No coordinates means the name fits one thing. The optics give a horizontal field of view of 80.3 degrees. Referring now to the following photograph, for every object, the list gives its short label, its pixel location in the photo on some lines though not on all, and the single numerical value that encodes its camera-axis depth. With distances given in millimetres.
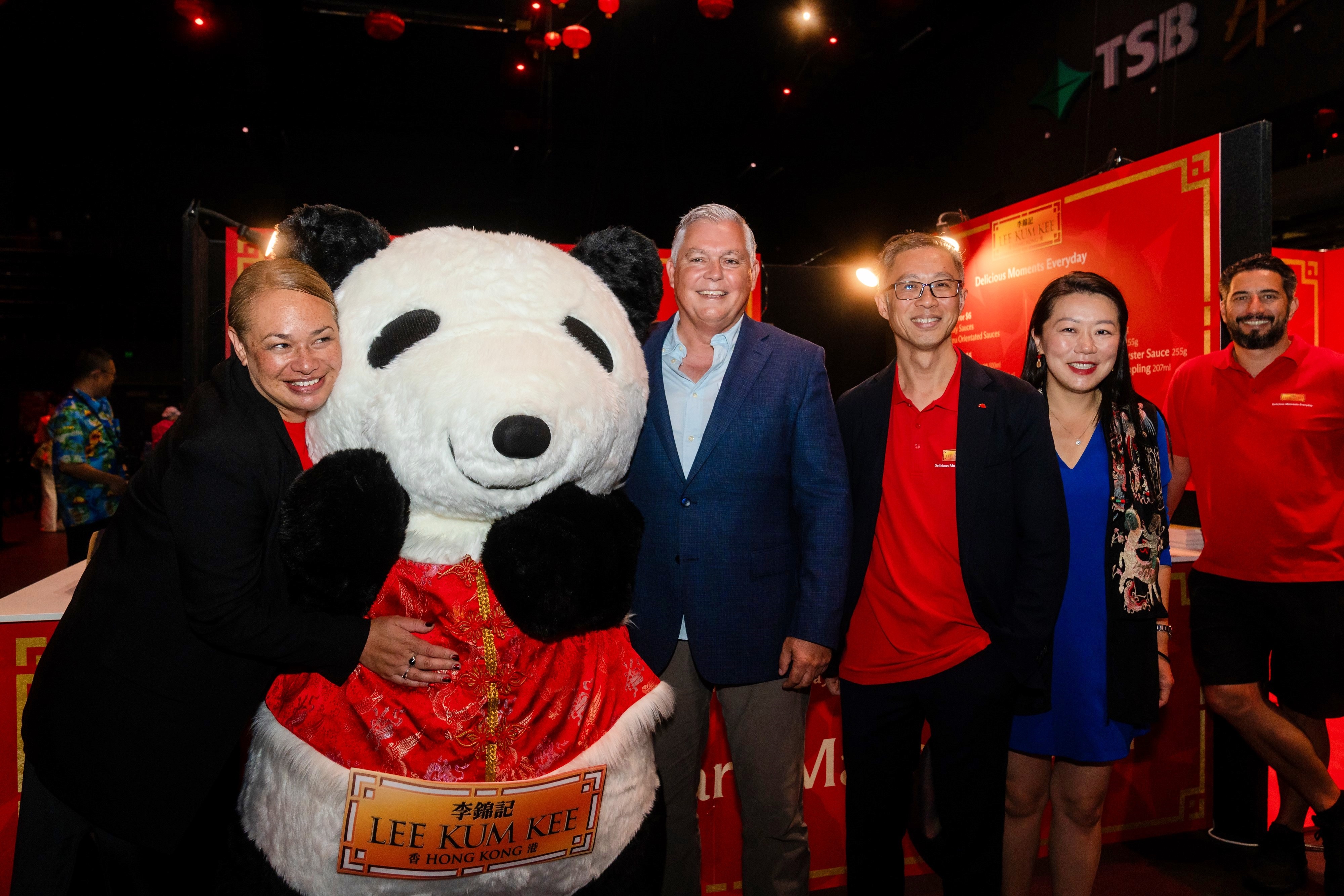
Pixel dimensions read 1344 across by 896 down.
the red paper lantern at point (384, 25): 6938
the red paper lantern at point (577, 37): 6461
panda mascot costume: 1134
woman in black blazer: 1144
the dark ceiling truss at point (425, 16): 6770
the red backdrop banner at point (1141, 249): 3500
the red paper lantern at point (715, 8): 6391
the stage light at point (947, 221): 5119
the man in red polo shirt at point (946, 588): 1747
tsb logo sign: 5020
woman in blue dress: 1877
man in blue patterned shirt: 4723
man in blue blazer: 1711
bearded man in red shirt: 2424
